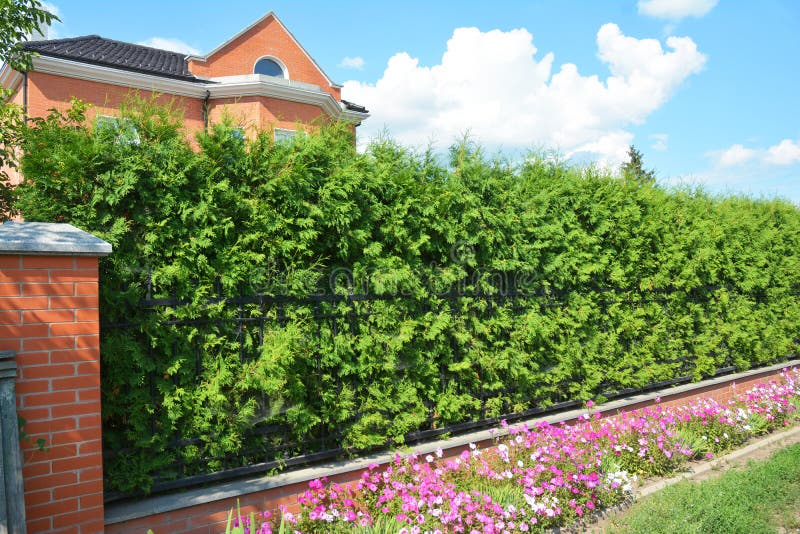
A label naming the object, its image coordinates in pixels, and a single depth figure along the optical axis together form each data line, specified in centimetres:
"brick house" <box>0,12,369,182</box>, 1213
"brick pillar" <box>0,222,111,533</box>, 267
